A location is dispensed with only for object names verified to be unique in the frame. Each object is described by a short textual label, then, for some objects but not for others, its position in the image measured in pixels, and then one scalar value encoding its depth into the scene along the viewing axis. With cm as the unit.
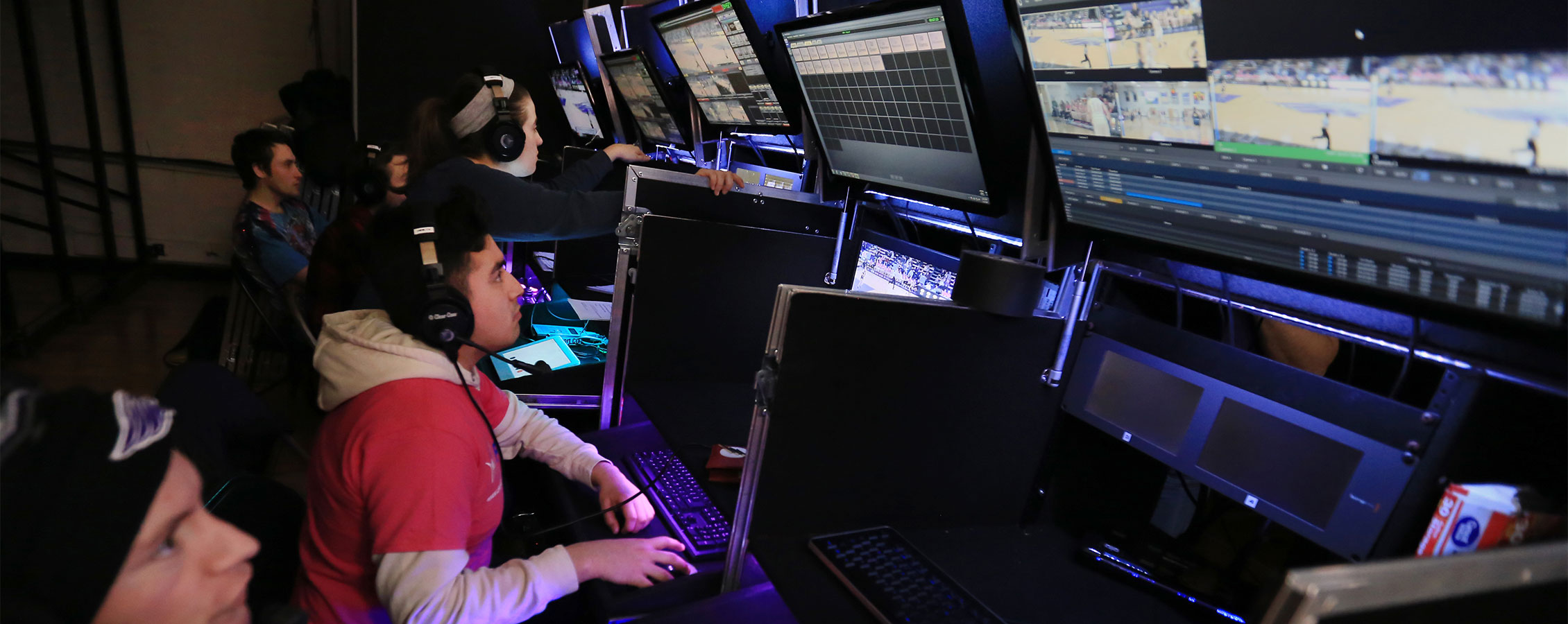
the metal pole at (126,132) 429
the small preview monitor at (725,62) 177
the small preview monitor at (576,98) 365
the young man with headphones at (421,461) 91
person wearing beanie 45
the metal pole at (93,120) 408
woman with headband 172
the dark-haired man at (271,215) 260
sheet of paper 215
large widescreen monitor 58
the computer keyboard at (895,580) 85
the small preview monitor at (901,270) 139
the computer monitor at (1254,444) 77
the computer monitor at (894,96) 113
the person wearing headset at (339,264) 194
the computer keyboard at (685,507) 116
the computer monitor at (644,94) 264
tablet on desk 181
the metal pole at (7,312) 318
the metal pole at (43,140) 352
